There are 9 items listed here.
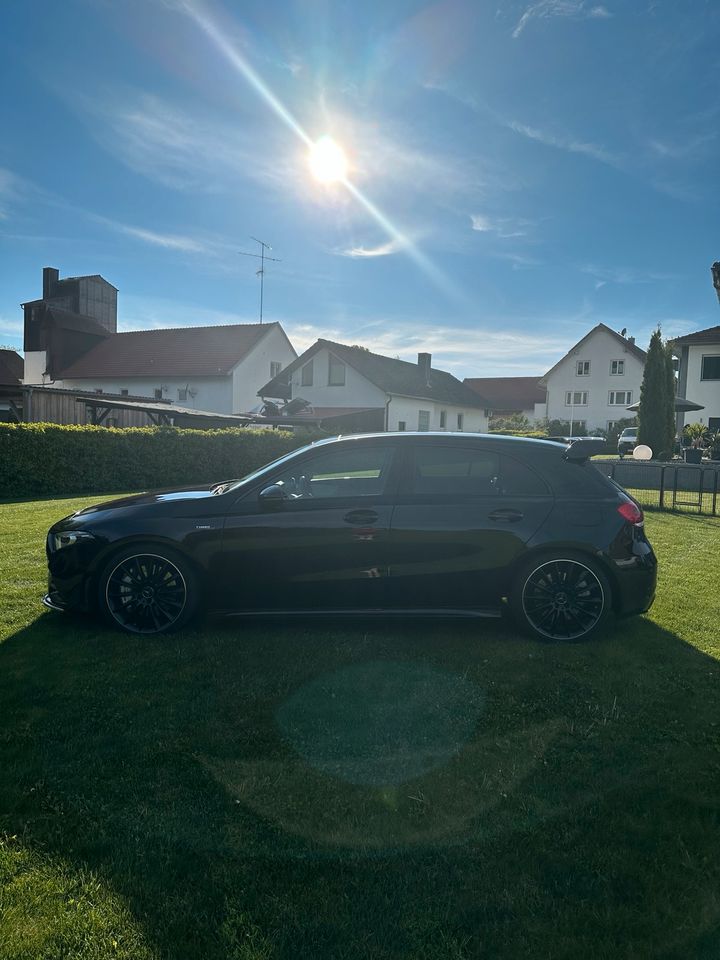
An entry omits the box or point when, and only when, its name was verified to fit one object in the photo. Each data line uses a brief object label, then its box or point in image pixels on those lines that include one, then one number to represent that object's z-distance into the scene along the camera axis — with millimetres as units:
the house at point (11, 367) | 50688
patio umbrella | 25797
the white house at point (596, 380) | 48500
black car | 4621
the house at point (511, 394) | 62969
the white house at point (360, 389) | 34781
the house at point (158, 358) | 39500
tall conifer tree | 24062
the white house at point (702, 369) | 33844
